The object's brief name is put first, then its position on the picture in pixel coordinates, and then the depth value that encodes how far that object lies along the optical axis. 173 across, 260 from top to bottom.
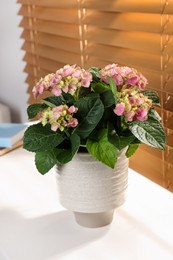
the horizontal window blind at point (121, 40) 1.65
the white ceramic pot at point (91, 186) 1.22
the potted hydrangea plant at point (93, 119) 1.16
